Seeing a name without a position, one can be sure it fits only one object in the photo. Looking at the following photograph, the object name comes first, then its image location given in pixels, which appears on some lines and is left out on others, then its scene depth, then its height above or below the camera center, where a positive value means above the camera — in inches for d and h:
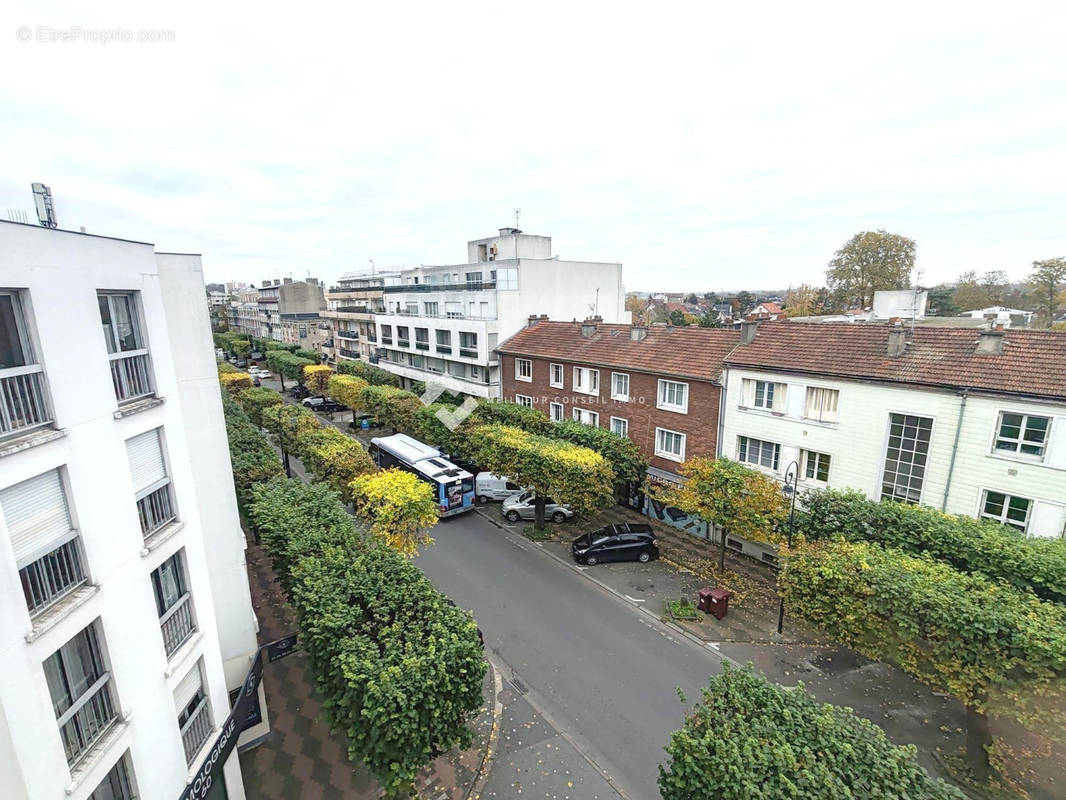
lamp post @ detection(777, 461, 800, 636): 729.0 -326.8
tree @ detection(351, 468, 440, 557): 778.8 -331.8
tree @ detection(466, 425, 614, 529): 930.7 -334.4
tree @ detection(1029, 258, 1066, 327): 2086.6 +22.2
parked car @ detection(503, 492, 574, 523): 1124.5 -479.4
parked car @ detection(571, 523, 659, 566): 920.3 -465.3
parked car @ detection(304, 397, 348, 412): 2170.3 -460.1
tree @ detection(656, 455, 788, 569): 780.0 -331.3
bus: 1125.7 -406.8
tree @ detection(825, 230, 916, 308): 2135.8 +108.9
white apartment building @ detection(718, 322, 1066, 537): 660.1 -190.1
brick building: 1026.7 -204.8
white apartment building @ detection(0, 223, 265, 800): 258.1 -148.7
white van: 1227.9 -471.9
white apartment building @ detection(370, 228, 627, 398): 1624.0 -31.4
